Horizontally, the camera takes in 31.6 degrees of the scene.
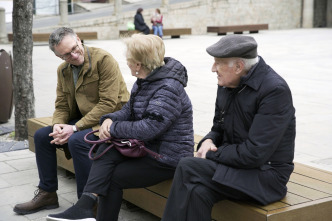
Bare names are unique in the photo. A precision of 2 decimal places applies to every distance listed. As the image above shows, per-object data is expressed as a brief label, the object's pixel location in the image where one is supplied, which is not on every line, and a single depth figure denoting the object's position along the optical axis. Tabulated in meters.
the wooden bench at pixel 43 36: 22.22
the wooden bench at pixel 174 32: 26.98
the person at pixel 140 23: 25.36
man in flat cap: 2.98
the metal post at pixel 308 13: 36.16
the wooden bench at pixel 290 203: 2.99
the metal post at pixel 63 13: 26.03
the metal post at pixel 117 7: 27.92
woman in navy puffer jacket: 3.53
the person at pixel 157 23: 26.47
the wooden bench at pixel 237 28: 28.94
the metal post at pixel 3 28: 23.19
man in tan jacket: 4.31
